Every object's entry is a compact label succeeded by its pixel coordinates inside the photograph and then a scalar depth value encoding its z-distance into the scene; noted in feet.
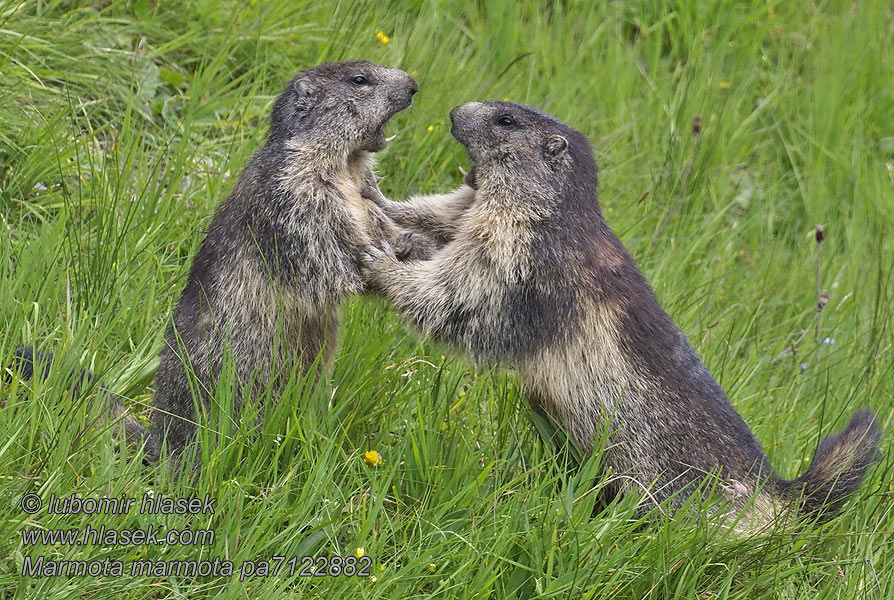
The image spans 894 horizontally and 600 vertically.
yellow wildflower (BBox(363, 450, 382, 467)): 30.12
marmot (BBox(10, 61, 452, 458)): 31.99
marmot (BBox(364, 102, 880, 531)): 32.42
